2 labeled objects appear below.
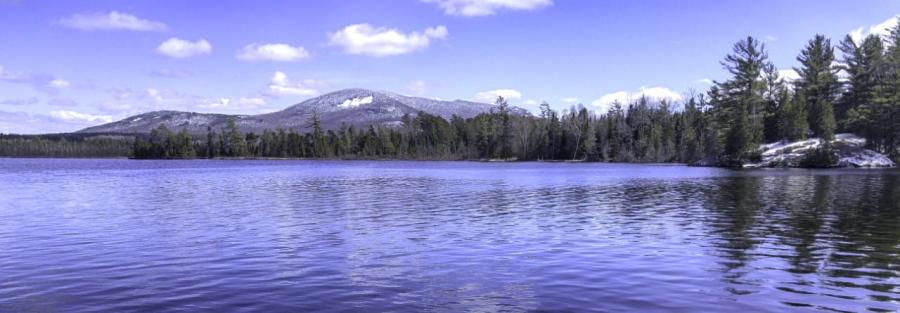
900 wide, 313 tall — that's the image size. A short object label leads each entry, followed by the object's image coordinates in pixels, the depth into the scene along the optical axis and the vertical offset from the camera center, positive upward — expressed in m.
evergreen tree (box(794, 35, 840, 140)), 133.50 +17.55
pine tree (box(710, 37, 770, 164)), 121.62 +11.18
